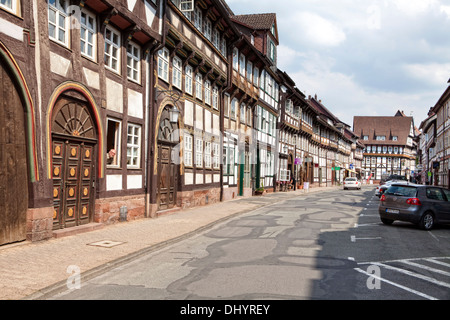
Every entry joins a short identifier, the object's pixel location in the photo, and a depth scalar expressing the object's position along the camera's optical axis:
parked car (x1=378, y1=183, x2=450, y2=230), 14.01
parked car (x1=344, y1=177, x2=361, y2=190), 53.00
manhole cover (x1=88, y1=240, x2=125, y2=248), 9.79
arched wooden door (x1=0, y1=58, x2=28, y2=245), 8.95
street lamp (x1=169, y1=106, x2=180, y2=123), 15.92
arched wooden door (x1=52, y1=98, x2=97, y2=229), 10.97
